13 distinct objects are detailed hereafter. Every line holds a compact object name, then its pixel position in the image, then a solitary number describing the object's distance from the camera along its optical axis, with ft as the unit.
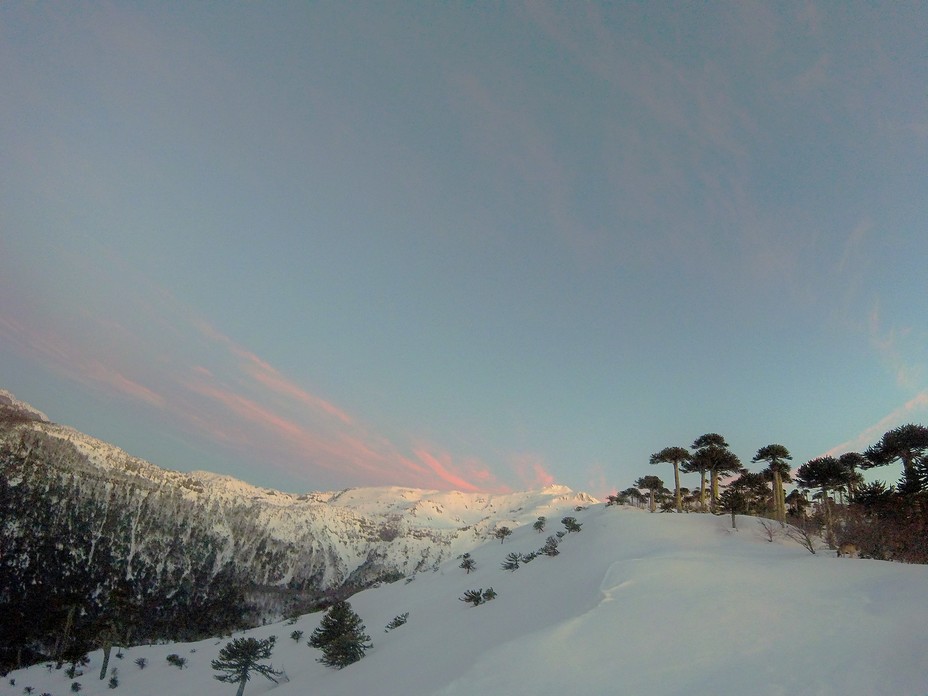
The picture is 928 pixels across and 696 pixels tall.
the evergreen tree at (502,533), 159.84
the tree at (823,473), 103.30
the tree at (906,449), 91.81
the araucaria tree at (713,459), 137.59
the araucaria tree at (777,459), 124.06
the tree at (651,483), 174.08
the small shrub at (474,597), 81.15
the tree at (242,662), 82.48
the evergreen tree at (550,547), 103.96
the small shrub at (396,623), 91.20
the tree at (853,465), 118.32
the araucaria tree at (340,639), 73.77
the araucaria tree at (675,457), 146.00
